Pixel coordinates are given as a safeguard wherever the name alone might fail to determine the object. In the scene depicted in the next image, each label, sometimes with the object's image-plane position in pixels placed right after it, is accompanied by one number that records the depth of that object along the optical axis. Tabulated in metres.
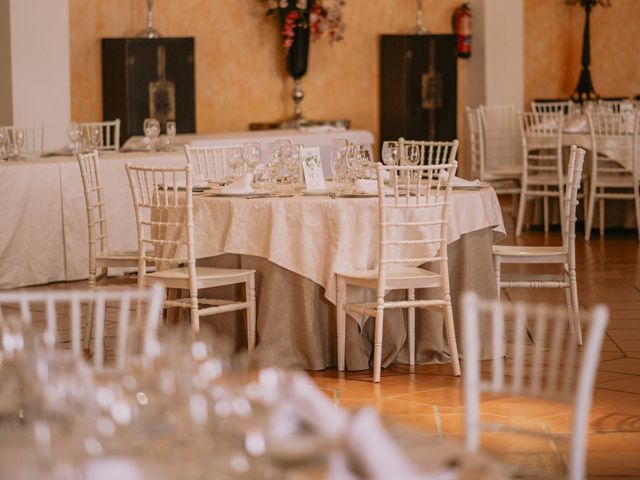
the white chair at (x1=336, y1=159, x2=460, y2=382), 7.11
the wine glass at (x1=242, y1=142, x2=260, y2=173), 8.32
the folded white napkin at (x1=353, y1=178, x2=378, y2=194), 7.69
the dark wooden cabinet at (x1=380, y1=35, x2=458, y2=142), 16.79
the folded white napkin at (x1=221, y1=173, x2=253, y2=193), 7.82
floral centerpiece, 16.05
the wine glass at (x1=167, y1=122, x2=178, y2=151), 11.78
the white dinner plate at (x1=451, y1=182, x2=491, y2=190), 7.98
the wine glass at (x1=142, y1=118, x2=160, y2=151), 11.66
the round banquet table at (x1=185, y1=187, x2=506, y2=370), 7.41
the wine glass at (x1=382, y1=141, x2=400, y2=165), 8.23
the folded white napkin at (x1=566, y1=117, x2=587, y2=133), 14.12
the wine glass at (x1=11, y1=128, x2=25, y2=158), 10.61
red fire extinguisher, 17.64
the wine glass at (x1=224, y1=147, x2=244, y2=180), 8.39
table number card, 7.98
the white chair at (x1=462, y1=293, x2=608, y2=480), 3.29
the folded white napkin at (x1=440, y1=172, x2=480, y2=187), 8.02
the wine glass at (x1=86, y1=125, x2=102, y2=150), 11.32
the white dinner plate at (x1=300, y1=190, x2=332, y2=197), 7.81
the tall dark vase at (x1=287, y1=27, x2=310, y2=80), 16.26
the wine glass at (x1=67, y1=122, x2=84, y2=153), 11.11
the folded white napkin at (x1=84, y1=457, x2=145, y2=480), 2.40
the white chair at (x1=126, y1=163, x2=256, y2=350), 7.35
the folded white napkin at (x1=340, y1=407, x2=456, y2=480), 2.42
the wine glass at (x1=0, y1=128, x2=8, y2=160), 10.54
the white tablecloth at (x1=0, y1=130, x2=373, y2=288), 10.28
